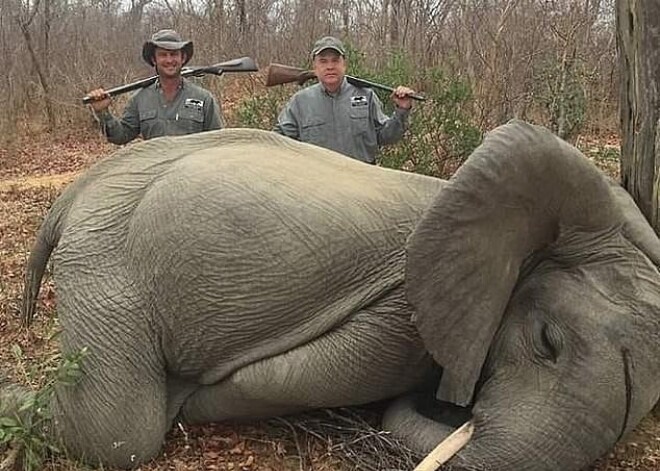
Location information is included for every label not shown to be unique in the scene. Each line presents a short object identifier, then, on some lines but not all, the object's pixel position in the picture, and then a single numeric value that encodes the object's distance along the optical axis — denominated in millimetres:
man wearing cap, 5316
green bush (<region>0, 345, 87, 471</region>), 2898
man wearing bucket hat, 5293
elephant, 2584
